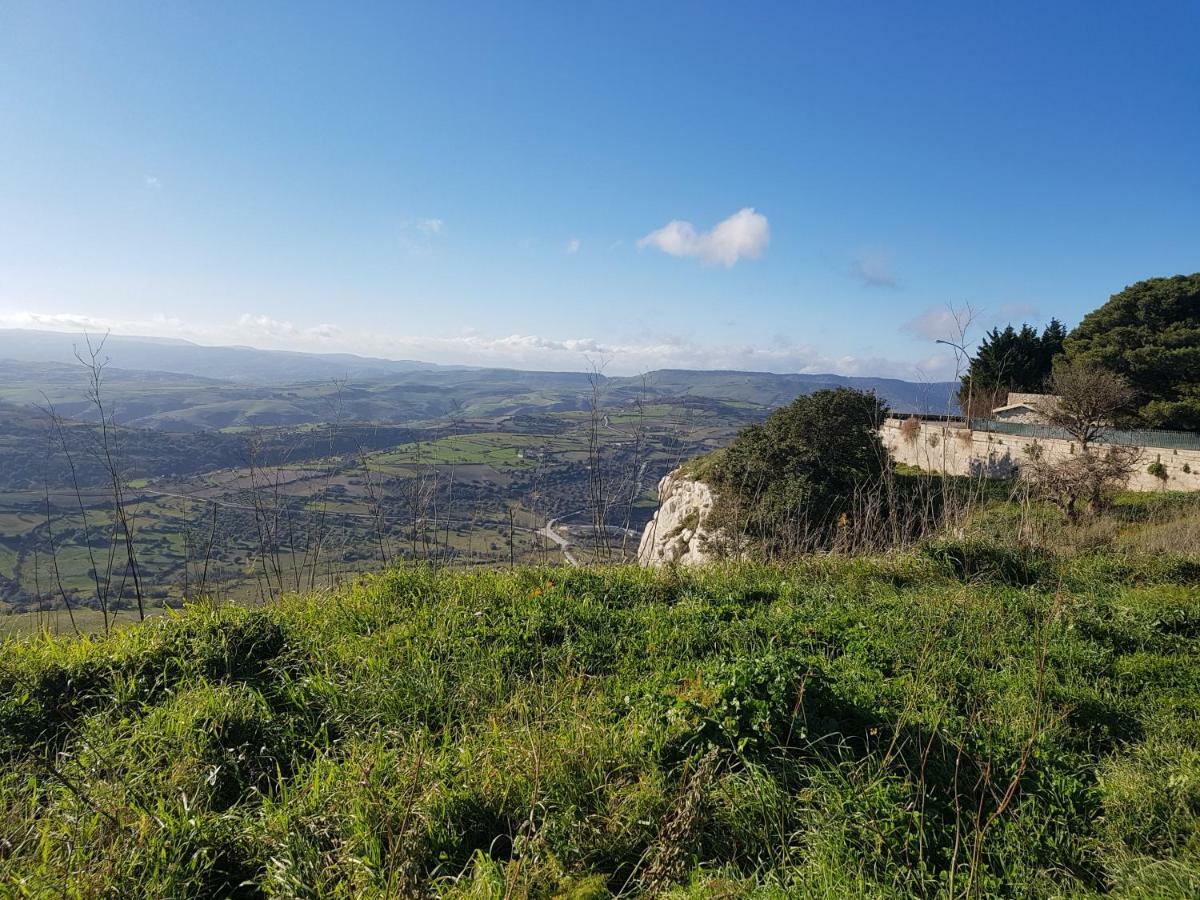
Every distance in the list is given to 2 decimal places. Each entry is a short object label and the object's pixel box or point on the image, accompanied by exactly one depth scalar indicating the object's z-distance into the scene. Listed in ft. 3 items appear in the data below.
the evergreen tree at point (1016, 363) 88.89
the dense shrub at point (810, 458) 48.96
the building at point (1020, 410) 71.66
